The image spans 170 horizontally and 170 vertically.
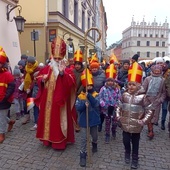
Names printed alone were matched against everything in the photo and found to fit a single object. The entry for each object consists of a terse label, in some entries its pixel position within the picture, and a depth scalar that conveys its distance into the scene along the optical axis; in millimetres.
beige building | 15258
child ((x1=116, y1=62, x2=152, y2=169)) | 3986
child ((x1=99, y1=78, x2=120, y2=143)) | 5176
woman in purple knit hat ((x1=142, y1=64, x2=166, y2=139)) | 5594
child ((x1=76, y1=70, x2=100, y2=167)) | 4165
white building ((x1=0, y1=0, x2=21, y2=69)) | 9953
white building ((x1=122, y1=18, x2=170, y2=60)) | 99250
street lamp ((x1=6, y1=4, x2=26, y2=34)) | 9937
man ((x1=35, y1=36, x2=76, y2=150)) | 4605
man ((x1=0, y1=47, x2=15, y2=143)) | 5027
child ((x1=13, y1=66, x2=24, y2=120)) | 6898
